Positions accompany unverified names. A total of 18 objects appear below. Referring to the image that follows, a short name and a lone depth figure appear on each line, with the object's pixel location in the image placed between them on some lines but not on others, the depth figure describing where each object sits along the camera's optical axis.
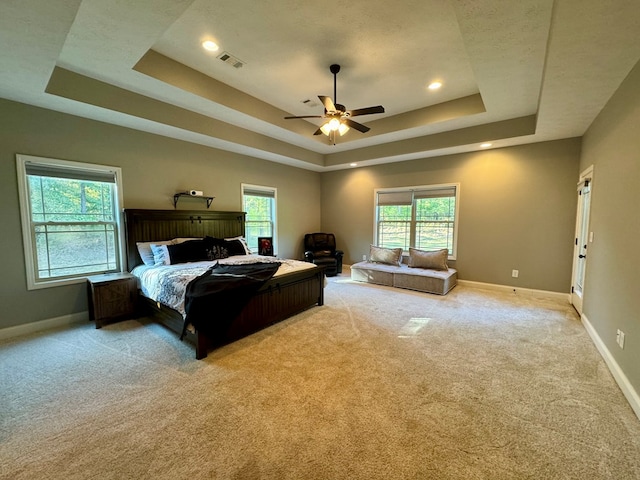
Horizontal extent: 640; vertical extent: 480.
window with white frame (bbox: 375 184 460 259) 5.50
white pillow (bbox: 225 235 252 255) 4.89
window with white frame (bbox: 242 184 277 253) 5.69
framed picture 5.78
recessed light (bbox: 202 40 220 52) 2.84
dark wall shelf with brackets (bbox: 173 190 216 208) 4.42
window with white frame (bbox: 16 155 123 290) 3.24
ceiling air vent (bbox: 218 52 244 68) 3.07
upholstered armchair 6.30
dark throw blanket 2.63
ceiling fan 3.15
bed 2.95
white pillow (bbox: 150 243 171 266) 3.84
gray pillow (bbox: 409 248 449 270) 5.29
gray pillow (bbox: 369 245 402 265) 5.84
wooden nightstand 3.36
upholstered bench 4.86
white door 3.65
